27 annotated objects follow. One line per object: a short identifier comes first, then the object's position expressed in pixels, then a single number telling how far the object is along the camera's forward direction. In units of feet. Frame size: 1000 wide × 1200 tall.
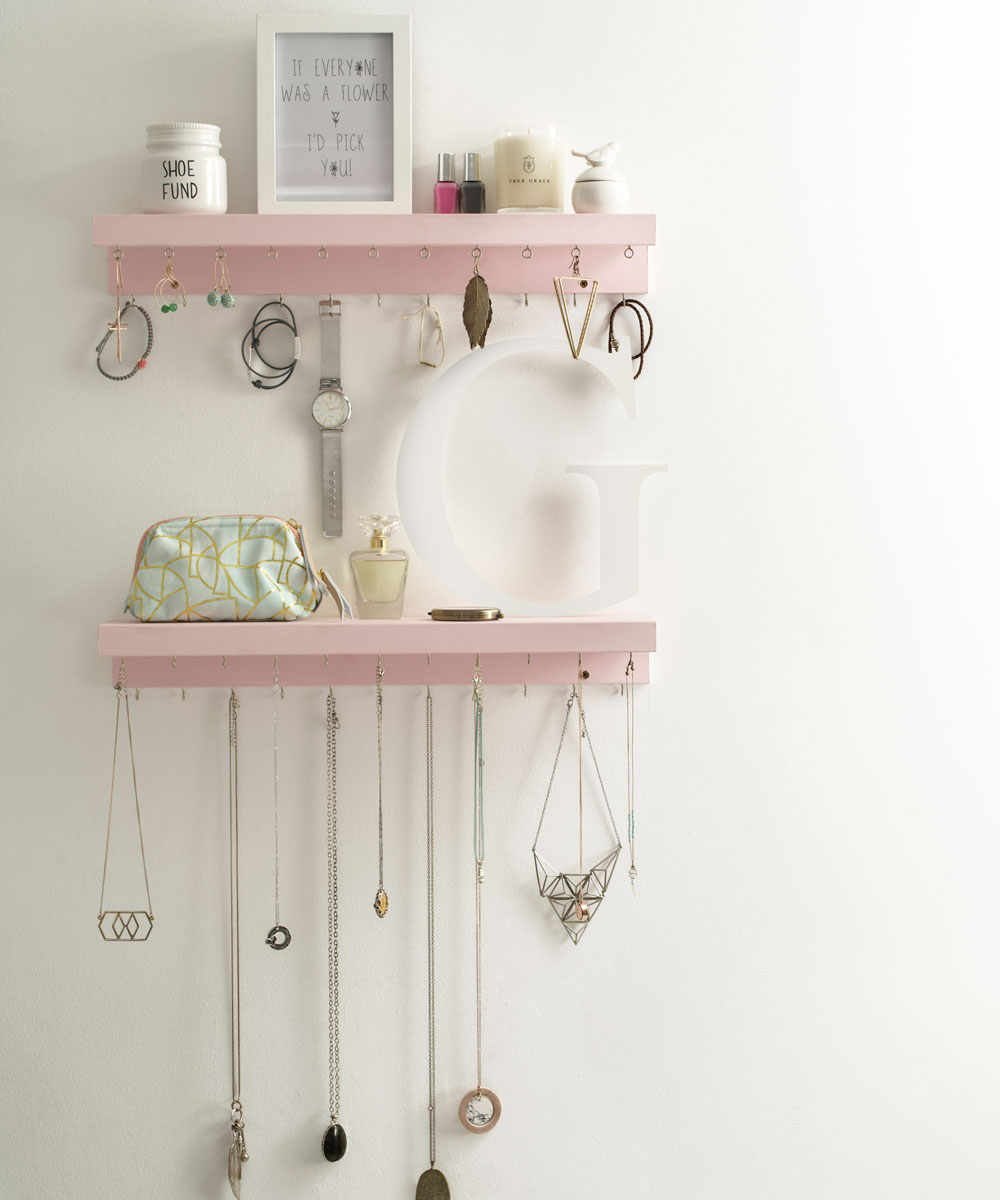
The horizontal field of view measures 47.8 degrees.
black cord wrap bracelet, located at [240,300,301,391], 4.42
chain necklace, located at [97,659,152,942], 4.49
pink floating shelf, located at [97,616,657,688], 3.99
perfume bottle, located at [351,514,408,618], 4.18
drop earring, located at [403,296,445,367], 4.41
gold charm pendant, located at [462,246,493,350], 4.16
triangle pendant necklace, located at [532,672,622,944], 4.49
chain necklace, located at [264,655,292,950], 4.44
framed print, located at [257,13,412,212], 4.20
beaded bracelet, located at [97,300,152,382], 4.39
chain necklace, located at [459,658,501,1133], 4.47
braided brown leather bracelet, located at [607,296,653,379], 4.42
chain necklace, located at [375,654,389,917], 4.37
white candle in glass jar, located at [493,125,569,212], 4.10
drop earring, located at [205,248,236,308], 4.27
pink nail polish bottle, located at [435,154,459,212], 4.22
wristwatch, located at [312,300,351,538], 4.39
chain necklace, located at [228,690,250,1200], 4.50
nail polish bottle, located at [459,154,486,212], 4.21
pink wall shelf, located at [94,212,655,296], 4.31
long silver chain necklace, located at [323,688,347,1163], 4.50
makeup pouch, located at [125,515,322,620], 4.05
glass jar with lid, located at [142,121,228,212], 4.09
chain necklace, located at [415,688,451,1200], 4.44
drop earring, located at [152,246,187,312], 4.33
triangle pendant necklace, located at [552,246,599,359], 4.25
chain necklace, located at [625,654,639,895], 4.53
